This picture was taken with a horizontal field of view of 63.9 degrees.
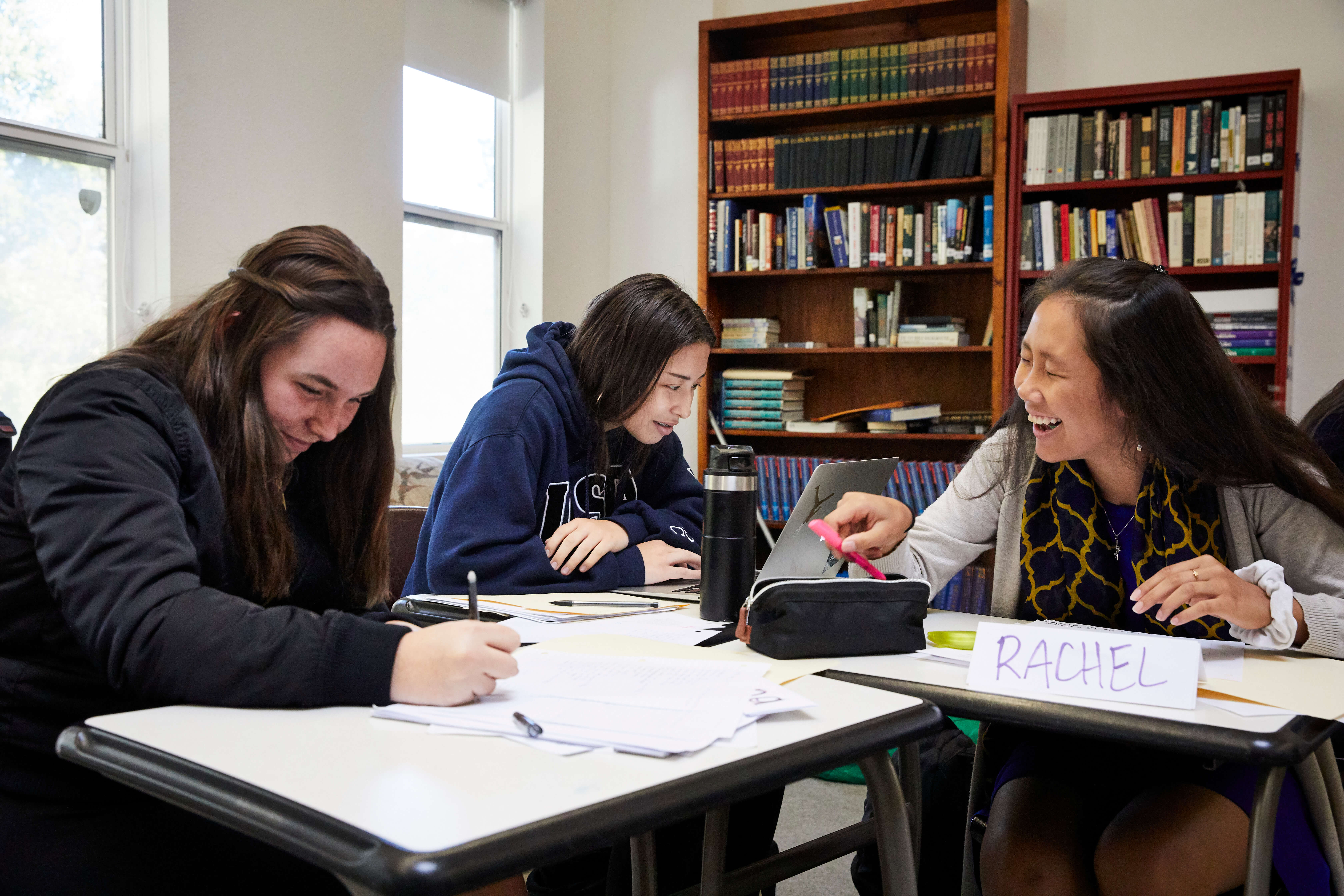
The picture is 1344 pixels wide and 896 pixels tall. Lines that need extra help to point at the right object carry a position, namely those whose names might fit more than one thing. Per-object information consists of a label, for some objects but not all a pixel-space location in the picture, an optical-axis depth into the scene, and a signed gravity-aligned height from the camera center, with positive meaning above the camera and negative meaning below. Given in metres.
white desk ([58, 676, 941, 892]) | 0.67 -0.28
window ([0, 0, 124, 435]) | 2.55 +0.50
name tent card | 1.08 -0.27
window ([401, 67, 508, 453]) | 3.77 +0.53
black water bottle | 1.42 -0.18
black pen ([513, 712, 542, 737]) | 0.87 -0.27
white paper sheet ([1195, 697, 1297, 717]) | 1.04 -0.30
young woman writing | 0.92 -0.17
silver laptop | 1.44 -0.15
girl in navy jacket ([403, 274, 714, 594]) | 1.70 -0.12
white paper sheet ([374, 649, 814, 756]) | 0.87 -0.27
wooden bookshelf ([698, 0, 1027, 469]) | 3.70 +0.46
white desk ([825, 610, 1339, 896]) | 0.96 -0.30
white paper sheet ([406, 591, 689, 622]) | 1.46 -0.29
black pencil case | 1.22 -0.25
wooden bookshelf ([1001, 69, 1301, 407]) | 3.27 +0.71
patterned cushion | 3.28 -0.26
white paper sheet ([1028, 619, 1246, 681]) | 1.20 -0.30
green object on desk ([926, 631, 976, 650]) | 1.32 -0.29
